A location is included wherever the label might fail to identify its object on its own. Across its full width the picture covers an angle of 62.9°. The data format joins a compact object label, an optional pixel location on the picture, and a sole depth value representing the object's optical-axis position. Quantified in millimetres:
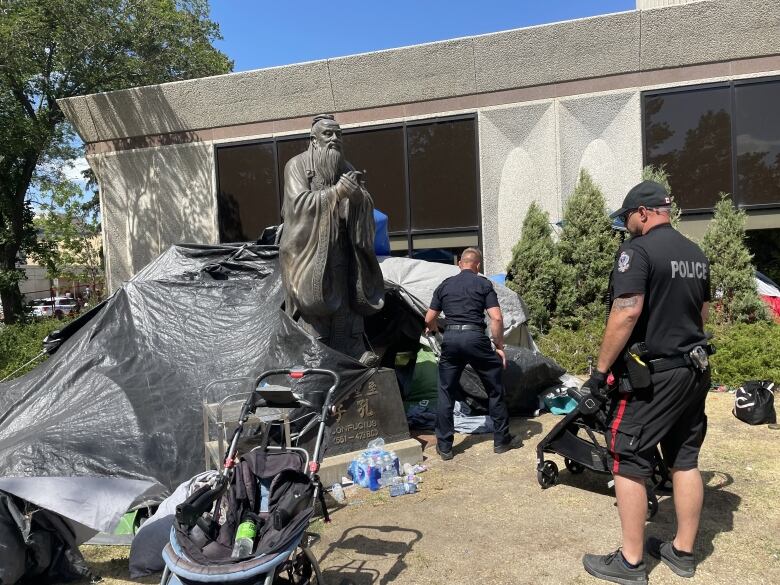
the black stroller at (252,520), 2562
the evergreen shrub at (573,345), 8859
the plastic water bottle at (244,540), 2650
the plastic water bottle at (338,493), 4629
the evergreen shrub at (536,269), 10320
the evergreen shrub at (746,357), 7355
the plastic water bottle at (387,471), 4980
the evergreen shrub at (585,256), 10305
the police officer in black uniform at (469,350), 5449
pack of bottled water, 4926
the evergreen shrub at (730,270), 9219
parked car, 25175
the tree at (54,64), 13102
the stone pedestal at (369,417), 5246
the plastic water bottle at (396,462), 5117
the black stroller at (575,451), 4422
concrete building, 10492
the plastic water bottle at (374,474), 4892
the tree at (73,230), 26812
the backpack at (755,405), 5969
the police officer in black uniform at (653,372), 3189
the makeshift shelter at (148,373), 4383
